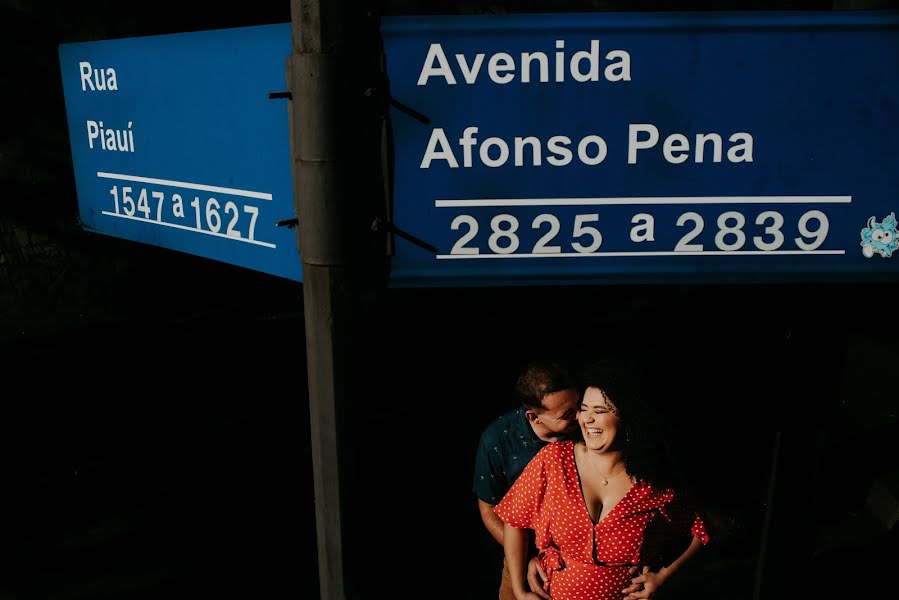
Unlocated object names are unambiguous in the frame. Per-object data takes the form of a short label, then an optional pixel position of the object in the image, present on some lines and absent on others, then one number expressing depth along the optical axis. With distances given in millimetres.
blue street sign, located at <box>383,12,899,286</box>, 1975
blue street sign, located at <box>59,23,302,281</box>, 2078
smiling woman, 2877
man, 2998
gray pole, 1842
